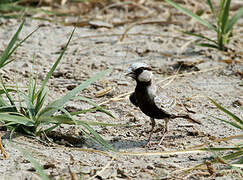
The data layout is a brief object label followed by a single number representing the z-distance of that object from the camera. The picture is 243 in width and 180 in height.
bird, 8.40
